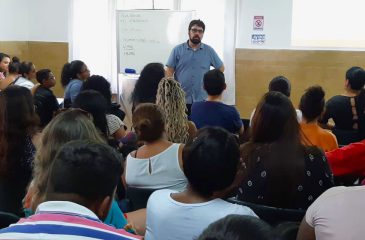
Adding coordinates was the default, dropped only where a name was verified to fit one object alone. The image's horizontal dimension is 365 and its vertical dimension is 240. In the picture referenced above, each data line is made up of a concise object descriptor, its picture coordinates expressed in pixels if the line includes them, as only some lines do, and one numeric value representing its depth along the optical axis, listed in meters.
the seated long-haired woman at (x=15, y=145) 2.69
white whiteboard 7.16
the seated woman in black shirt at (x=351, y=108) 4.46
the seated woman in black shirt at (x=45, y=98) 4.64
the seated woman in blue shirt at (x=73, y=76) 5.07
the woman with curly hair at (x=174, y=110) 3.52
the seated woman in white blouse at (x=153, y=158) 2.82
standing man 5.98
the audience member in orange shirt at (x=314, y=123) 3.50
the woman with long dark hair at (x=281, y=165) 2.51
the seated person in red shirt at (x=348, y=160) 3.09
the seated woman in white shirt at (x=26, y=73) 5.82
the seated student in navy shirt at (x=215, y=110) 4.16
